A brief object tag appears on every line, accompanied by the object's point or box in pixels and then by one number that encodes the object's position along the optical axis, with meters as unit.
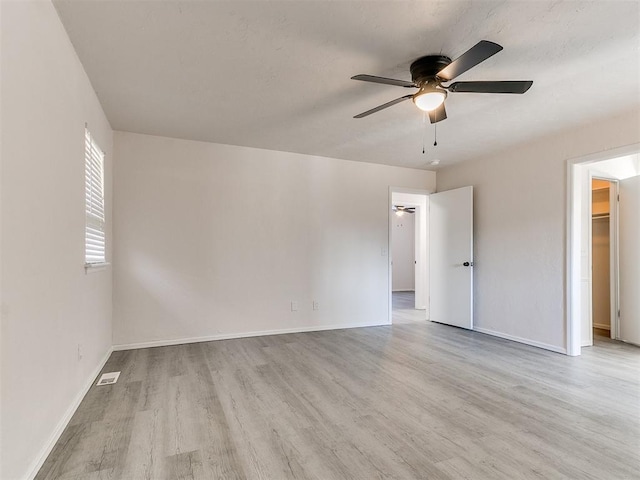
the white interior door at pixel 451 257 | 4.96
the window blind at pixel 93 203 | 2.75
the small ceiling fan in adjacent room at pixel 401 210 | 9.92
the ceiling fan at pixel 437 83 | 2.11
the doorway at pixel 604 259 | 4.56
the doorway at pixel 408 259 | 6.23
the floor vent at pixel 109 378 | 2.88
